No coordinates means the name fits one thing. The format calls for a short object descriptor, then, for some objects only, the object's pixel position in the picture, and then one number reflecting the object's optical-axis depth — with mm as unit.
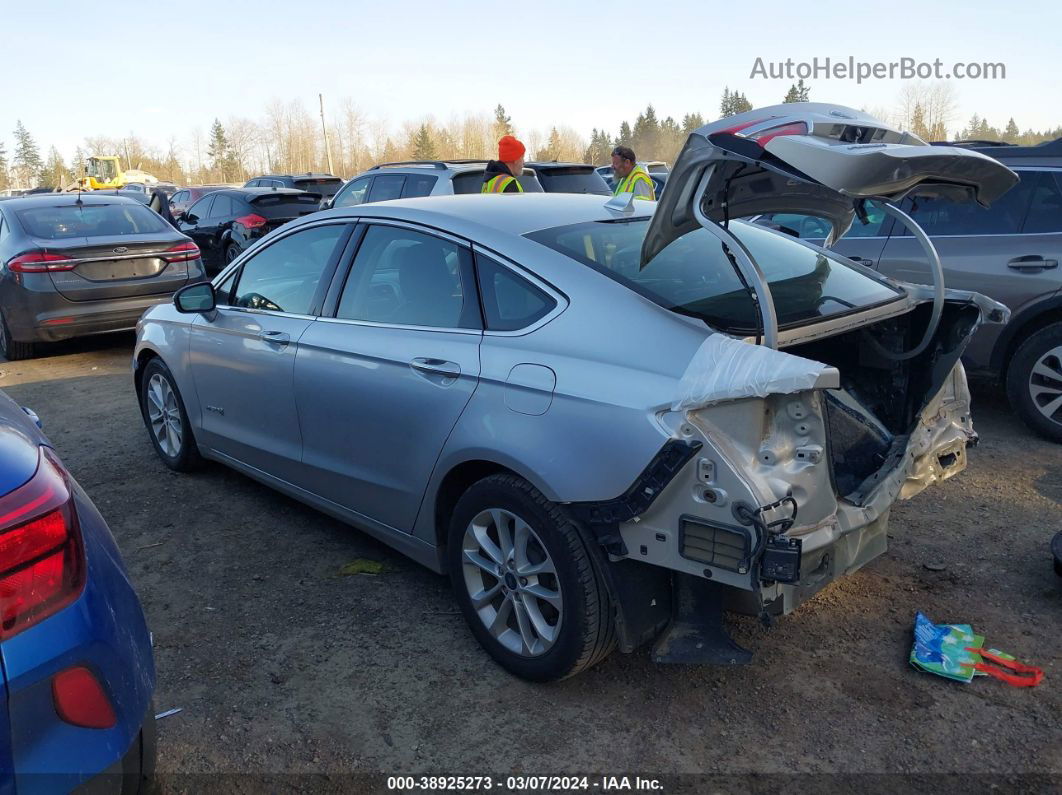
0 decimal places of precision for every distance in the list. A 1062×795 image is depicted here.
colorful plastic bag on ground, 2973
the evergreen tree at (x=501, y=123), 91375
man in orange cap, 7148
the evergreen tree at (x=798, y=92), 72750
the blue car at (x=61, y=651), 1778
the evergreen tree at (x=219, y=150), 93238
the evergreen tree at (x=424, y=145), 78625
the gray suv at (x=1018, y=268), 5254
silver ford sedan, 2508
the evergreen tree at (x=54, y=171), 94512
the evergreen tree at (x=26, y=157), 110719
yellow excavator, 51250
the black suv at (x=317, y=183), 19297
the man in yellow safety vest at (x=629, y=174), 8250
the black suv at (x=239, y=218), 13719
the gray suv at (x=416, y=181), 10398
